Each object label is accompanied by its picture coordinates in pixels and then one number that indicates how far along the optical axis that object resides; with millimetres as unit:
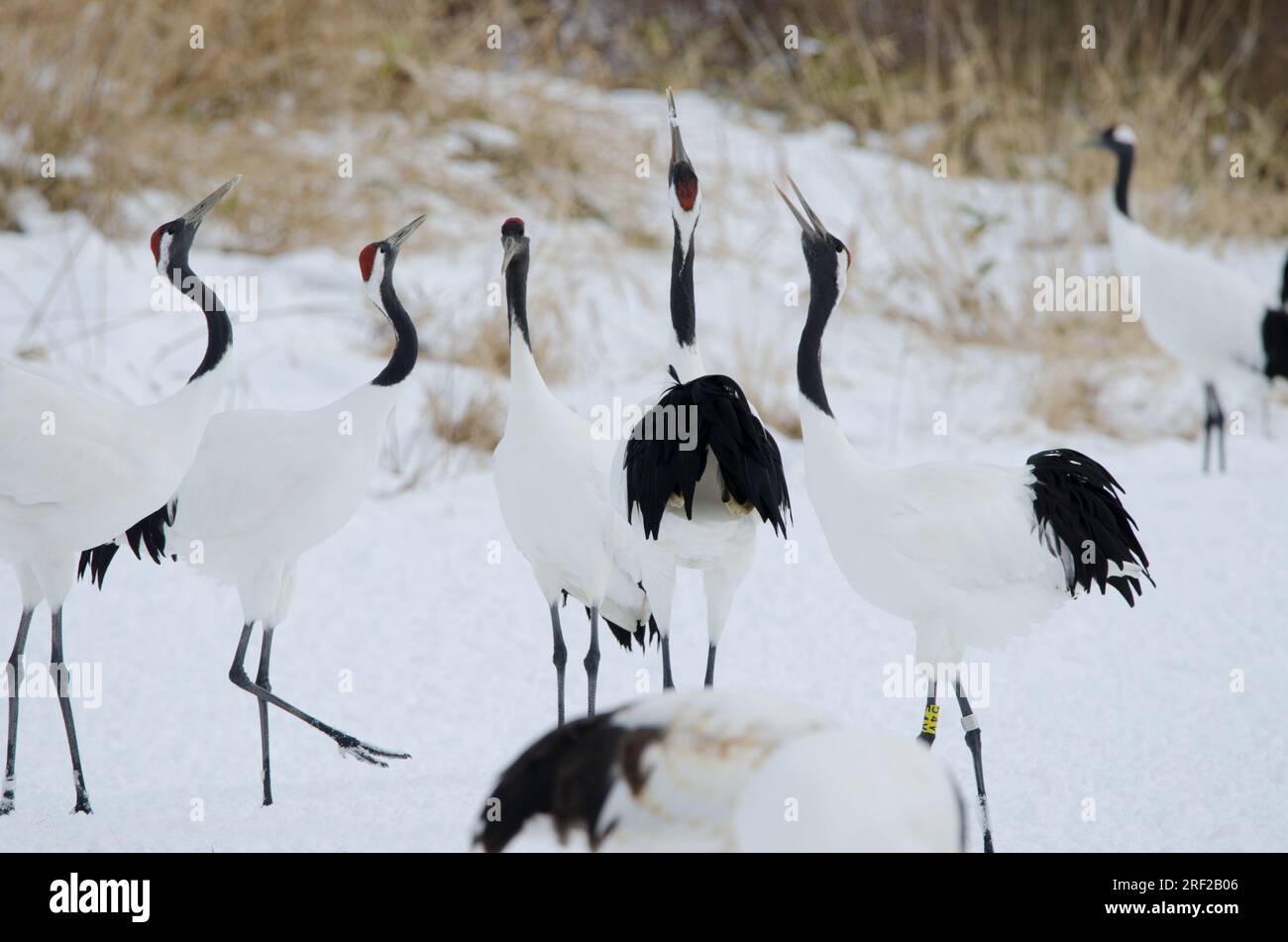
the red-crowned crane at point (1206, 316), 13906
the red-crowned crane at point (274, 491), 7215
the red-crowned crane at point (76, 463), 6641
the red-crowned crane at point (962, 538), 6570
